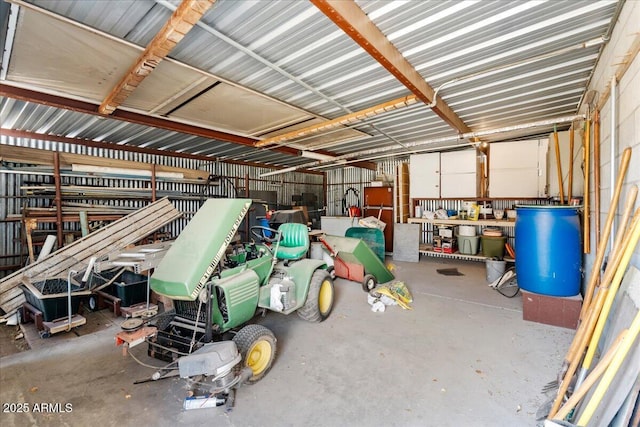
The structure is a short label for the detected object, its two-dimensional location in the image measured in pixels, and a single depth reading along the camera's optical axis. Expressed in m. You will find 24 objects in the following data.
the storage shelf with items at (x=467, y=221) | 5.89
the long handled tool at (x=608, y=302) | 1.56
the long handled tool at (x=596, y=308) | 1.57
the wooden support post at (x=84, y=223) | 4.79
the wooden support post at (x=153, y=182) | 5.75
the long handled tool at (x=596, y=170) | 2.55
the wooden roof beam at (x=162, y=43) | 1.72
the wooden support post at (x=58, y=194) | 4.55
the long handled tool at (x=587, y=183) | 2.92
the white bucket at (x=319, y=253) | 5.23
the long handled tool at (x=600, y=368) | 1.27
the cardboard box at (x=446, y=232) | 6.62
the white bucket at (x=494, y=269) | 4.79
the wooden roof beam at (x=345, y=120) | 3.41
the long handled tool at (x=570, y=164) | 3.59
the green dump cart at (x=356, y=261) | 4.53
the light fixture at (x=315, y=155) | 6.21
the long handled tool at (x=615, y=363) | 1.22
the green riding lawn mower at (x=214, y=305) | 1.93
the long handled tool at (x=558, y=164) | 3.71
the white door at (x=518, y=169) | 5.36
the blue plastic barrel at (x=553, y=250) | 3.04
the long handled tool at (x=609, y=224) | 1.88
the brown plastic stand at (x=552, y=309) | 3.04
